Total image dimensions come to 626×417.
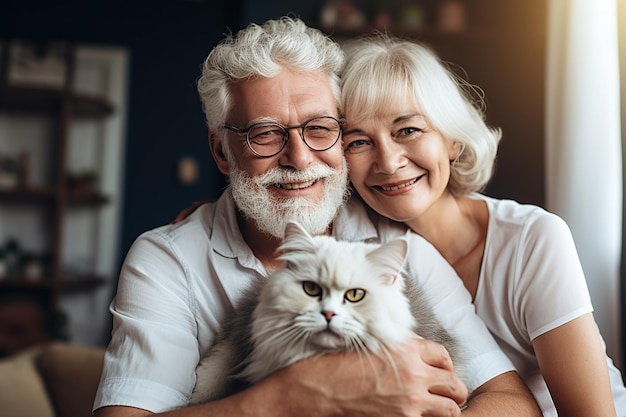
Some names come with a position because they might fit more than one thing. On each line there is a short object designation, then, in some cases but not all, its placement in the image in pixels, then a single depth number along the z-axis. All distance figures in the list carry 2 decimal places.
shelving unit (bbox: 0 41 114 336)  4.98
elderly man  1.18
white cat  1.11
